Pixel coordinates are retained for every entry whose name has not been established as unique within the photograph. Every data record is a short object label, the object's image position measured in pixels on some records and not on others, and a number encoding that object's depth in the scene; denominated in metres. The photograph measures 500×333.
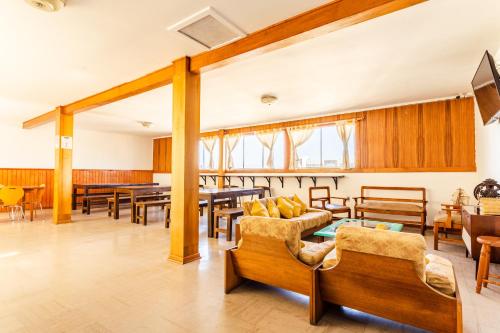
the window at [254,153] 7.78
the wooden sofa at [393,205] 4.97
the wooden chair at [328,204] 5.53
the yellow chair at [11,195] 5.89
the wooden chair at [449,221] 3.94
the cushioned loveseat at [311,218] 3.77
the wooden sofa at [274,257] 2.20
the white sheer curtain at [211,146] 9.22
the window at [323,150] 6.71
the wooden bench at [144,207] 5.84
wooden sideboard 2.97
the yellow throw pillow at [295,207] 4.54
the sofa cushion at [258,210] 3.60
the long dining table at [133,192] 6.21
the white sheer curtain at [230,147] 8.71
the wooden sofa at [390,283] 1.69
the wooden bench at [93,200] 7.33
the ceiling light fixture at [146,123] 7.89
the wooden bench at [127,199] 7.03
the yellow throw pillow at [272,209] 4.08
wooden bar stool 2.58
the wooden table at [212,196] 4.89
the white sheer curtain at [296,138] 7.20
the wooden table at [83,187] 7.52
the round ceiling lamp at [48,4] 2.28
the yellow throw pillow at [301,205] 4.83
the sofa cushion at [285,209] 4.36
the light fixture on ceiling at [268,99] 5.21
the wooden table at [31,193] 6.28
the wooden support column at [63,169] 5.89
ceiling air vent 2.53
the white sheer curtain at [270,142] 7.83
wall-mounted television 2.64
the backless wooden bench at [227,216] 4.64
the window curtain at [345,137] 6.48
